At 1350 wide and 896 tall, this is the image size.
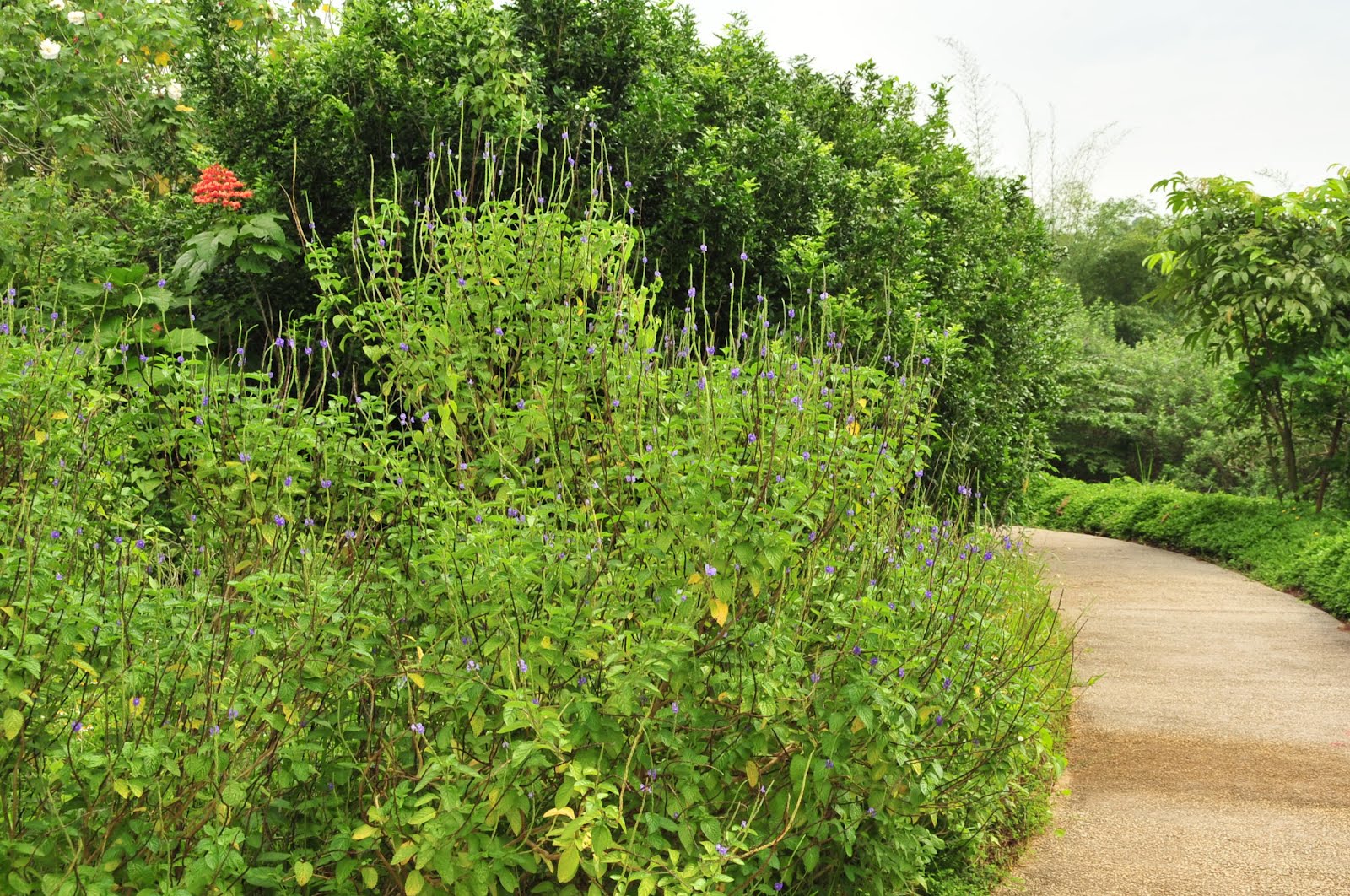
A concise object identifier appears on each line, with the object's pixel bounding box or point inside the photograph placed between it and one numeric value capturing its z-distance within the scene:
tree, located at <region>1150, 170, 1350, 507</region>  10.46
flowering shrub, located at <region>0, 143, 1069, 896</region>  2.54
